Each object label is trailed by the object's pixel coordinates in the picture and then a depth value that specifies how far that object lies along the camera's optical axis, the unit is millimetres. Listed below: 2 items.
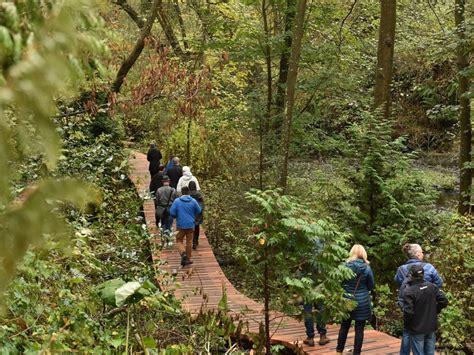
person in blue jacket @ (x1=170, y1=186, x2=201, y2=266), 10211
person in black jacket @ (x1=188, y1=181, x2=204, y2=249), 11023
